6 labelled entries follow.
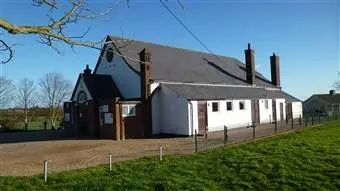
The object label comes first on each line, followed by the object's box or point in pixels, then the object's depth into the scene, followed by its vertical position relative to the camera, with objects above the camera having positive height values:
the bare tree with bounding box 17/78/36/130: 60.38 +2.91
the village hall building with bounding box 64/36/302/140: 28.52 +1.57
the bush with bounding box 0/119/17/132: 43.75 -0.17
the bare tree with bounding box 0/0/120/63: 5.71 +1.30
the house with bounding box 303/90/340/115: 72.76 +2.40
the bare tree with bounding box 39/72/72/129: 56.72 +2.42
